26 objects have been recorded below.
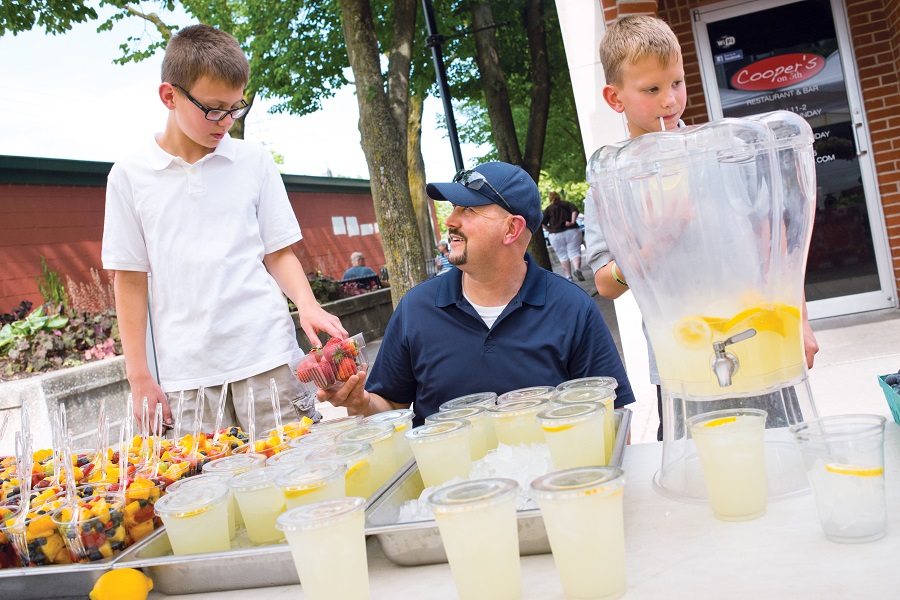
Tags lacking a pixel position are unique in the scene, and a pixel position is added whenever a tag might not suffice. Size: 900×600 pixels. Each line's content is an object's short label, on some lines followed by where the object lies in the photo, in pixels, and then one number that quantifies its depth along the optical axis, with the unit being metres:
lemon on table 1.60
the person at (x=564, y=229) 15.54
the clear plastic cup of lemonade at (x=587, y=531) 1.26
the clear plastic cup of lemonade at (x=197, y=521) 1.70
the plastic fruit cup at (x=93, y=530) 1.76
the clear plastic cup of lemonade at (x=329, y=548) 1.34
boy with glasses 3.00
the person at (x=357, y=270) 15.00
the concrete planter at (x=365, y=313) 11.32
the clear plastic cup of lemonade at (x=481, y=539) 1.28
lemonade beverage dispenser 1.58
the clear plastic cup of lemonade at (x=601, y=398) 1.85
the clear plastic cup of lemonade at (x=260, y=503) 1.75
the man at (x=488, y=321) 2.71
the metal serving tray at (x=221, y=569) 1.60
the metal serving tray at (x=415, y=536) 1.49
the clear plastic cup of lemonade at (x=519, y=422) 1.91
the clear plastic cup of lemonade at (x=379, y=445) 1.98
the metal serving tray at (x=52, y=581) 1.68
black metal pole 8.10
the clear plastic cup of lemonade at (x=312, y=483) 1.64
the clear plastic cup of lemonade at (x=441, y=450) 1.76
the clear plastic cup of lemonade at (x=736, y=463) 1.47
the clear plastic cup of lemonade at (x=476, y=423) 1.97
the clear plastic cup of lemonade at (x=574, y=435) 1.66
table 1.22
